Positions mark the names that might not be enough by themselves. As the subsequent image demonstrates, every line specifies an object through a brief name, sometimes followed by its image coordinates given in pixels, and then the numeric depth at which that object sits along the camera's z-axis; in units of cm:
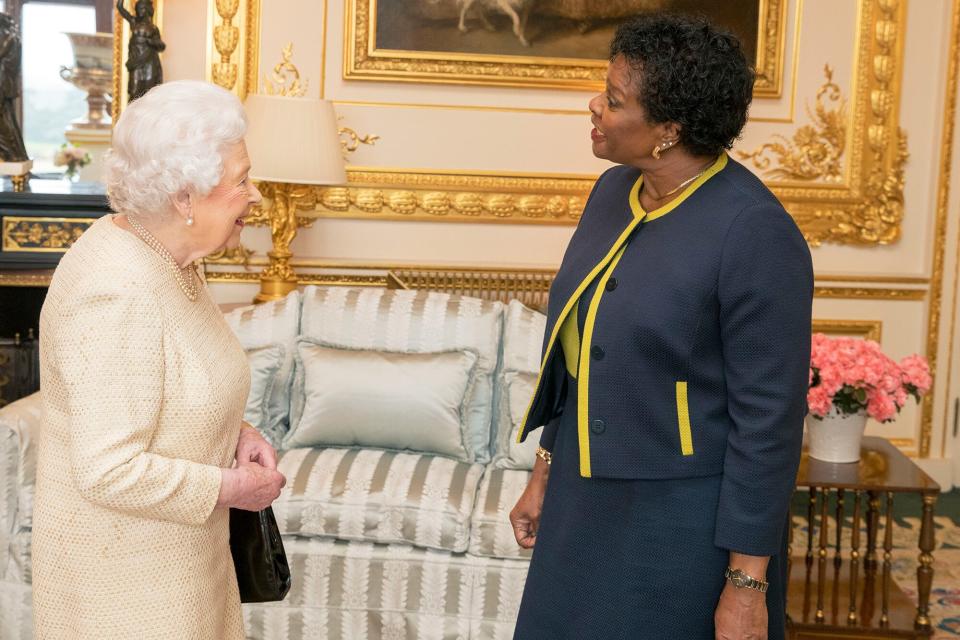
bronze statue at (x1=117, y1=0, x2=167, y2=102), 529
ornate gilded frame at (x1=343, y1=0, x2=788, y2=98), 564
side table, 366
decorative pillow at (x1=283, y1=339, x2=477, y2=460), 393
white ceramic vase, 388
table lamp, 496
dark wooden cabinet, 527
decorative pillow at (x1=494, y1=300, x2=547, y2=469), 399
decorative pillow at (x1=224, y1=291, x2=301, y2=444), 413
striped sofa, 354
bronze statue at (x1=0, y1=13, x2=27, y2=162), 549
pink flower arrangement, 380
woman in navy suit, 185
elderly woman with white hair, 175
